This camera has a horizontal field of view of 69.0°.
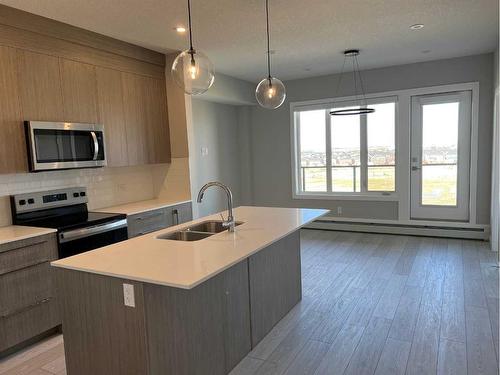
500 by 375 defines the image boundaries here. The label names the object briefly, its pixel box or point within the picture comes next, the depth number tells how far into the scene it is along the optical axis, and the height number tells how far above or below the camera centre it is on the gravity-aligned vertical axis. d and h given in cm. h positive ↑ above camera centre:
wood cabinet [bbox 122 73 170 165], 424 +52
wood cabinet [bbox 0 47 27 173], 299 +41
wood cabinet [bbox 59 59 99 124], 352 +74
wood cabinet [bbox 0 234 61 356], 267 -95
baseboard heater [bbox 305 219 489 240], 537 -125
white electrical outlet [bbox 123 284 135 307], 180 -66
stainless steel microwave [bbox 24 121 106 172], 319 +19
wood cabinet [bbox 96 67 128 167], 390 +55
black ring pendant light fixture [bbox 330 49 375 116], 560 +117
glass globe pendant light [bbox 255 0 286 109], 318 +57
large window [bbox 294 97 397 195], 595 +5
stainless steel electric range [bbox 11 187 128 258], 315 -51
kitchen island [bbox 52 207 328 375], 182 -81
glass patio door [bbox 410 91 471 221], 538 -10
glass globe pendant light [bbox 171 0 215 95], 234 +58
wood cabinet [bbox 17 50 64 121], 315 +72
